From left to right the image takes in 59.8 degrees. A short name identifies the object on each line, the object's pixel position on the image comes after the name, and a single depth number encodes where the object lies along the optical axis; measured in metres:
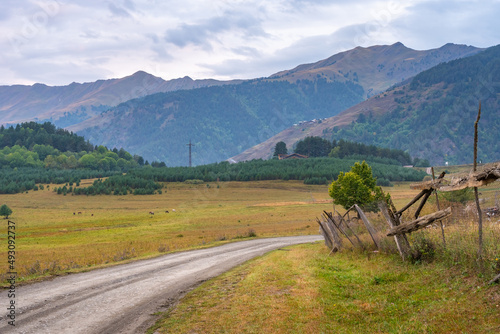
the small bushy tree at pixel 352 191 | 49.78
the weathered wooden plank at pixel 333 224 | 23.42
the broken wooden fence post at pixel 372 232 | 19.09
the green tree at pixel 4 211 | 92.44
